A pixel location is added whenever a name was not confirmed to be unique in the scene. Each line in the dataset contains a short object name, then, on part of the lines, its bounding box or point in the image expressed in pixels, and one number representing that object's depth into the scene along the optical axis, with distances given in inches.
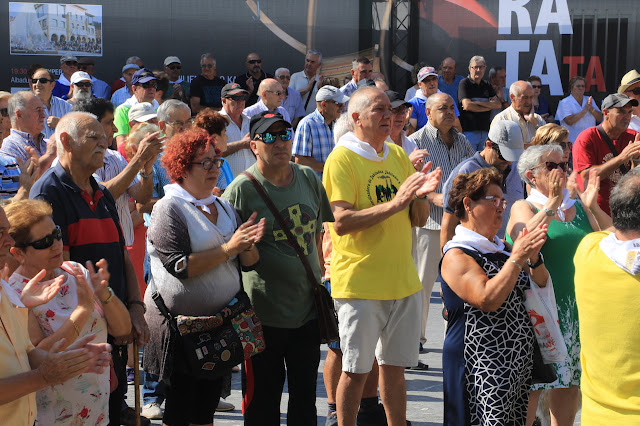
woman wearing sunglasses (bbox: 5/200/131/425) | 291.6
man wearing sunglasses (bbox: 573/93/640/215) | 564.1
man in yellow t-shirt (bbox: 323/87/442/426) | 399.5
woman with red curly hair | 343.6
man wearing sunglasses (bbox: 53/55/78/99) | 985.2
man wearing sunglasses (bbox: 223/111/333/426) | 376.2
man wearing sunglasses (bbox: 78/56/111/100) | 1025.5
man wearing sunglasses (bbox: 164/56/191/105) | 1047.0
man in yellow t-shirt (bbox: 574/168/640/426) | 261.0
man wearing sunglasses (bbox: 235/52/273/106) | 1067.3
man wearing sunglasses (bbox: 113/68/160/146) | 674.8
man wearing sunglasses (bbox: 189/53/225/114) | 1015.6
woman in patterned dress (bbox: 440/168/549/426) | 328.2
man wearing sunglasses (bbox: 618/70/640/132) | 647.8
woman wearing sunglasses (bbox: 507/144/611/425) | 390.6
